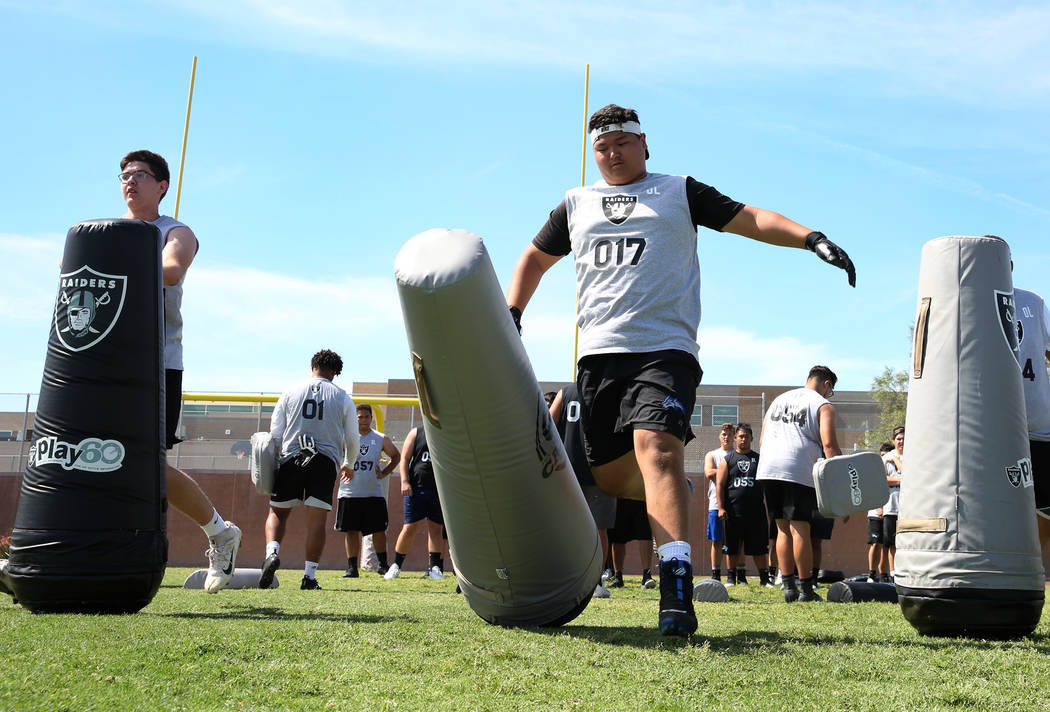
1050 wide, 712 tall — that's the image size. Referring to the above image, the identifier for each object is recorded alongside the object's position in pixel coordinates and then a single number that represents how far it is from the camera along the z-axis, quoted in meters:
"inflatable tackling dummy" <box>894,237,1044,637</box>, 3.71
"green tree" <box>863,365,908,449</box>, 39.53
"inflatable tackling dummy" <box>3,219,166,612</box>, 4.12
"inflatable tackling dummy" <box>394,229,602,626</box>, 2.95
